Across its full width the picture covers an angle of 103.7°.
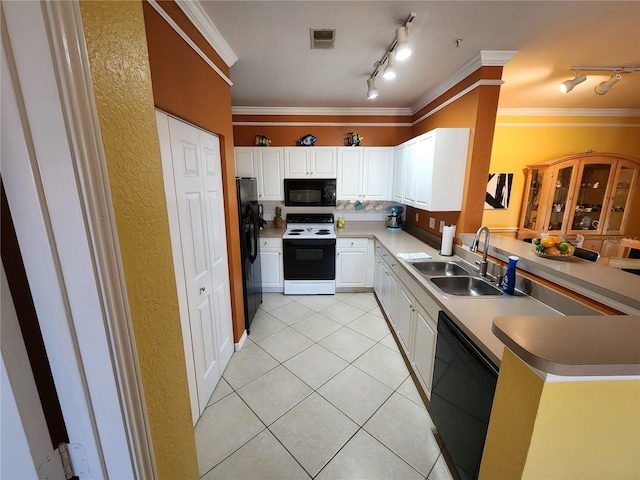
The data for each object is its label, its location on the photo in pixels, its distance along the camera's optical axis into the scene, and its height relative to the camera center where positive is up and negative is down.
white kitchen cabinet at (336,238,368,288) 3.47 -1.07
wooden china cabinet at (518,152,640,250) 3.52 -0.15
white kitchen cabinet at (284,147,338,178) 3.52 +0.30
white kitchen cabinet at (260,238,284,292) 3.42 -1.08
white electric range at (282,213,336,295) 3.37 -1.05
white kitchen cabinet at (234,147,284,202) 3.49 +0.24
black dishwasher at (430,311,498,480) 1.11 -1.05
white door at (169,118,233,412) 1.51 -0.44
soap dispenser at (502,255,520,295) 1.62 -0.60
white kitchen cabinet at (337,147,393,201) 3.54 +0.15
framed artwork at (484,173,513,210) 3.85 -0.09
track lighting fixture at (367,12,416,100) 1.61 +0.93
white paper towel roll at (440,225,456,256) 2.43 -0.53
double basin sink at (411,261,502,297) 1.90 -0.76
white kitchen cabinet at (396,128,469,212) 2.31 +0.15
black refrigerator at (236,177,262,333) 2.46 -0.64
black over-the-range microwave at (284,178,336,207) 3.60 -0.11
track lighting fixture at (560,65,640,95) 2.22 +0.99
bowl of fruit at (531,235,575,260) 1.66 -0.42
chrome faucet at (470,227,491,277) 1.88 -0.56
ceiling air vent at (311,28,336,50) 1.77 +1.04
